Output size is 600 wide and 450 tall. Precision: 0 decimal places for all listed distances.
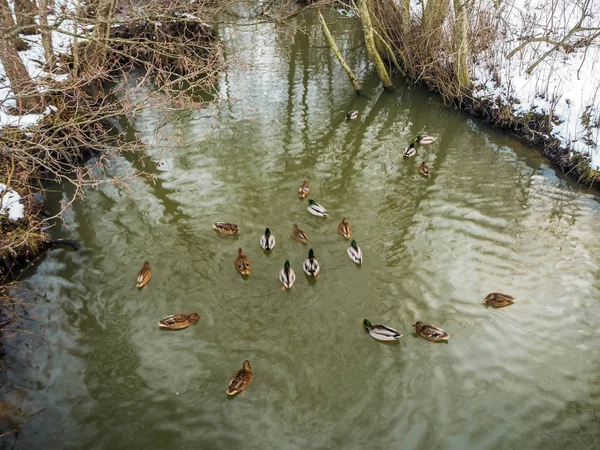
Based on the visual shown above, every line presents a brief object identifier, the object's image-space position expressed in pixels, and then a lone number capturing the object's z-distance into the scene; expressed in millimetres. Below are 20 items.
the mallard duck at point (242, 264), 6766
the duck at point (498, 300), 6207
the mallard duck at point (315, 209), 8039
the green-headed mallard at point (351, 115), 11711
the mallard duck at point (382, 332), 5668
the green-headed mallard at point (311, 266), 6676
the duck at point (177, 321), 5867
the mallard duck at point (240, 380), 5070
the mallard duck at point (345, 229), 7547
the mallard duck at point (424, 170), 9438
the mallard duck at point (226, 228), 7621
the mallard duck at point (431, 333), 5688
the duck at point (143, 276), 6586
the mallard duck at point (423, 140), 10567
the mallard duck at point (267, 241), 7295
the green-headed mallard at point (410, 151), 10008
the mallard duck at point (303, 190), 8557
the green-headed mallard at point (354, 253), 6980
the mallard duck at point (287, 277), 6504
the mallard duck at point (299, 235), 7434
